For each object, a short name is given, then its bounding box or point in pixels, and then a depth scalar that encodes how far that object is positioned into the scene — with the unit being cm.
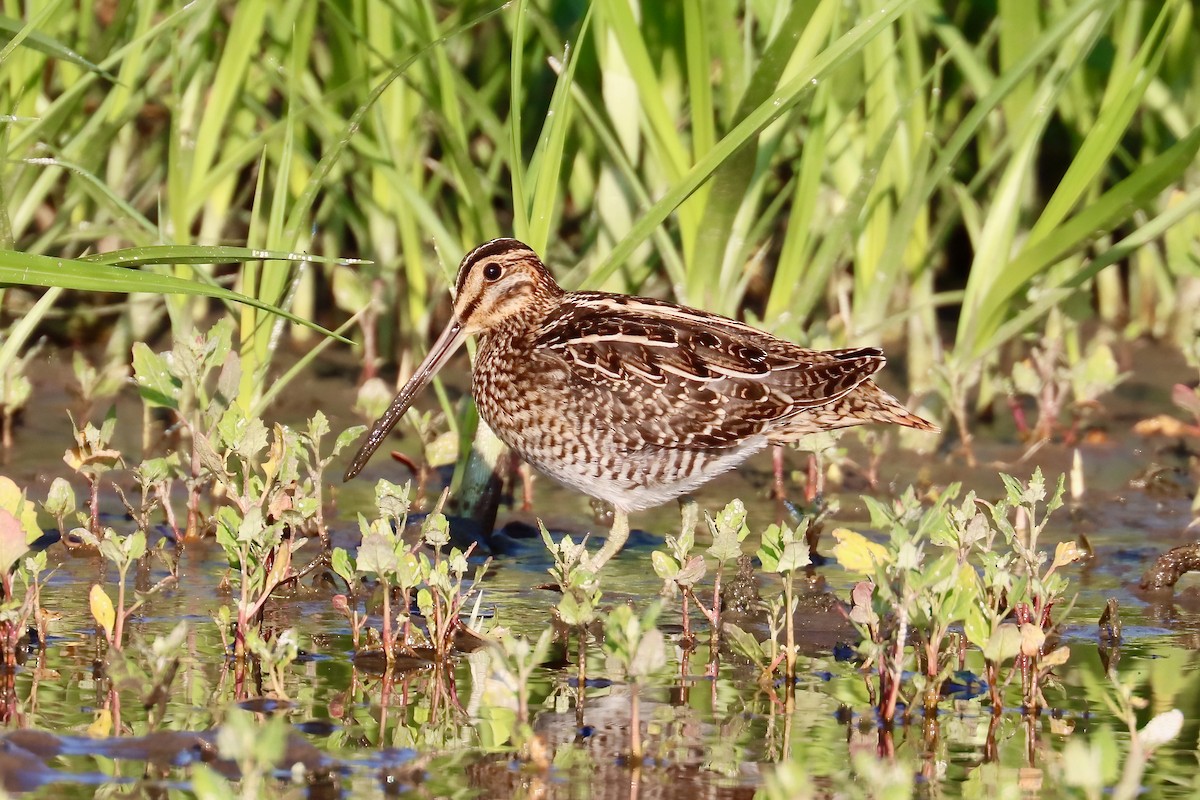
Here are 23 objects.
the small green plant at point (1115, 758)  595
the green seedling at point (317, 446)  1060
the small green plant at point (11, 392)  1280
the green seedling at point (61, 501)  1002
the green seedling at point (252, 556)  874
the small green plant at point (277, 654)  801
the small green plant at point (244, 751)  590
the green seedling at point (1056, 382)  1370
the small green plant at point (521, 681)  715
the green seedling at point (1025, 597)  830
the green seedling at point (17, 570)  850
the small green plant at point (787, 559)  858
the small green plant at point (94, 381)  1311
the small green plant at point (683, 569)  916
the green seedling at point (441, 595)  874
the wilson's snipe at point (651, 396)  1086
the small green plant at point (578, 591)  849
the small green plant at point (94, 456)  1085
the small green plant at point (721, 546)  930
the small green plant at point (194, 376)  1101
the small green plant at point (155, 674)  746
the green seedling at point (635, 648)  733
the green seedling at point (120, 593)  850
